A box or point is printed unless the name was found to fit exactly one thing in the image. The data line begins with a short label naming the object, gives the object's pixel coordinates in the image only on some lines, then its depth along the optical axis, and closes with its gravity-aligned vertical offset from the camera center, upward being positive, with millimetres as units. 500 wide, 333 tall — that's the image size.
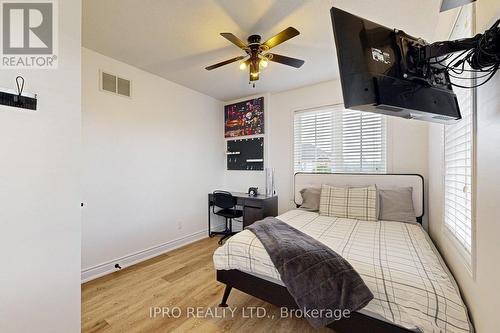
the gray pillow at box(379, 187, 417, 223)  2461 -473
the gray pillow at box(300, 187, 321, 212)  2971 -476
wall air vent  2523 +999
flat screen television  831 +381
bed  1086 -675
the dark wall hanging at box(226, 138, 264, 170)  3884 +212
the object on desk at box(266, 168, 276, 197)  3719 -315
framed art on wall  3869 +902
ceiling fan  1889 +1074
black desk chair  3521 -671
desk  3320 -669
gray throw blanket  1255 -724
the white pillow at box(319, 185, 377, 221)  2494 -459
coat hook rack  998 +327
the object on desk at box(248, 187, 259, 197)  3711 -460
